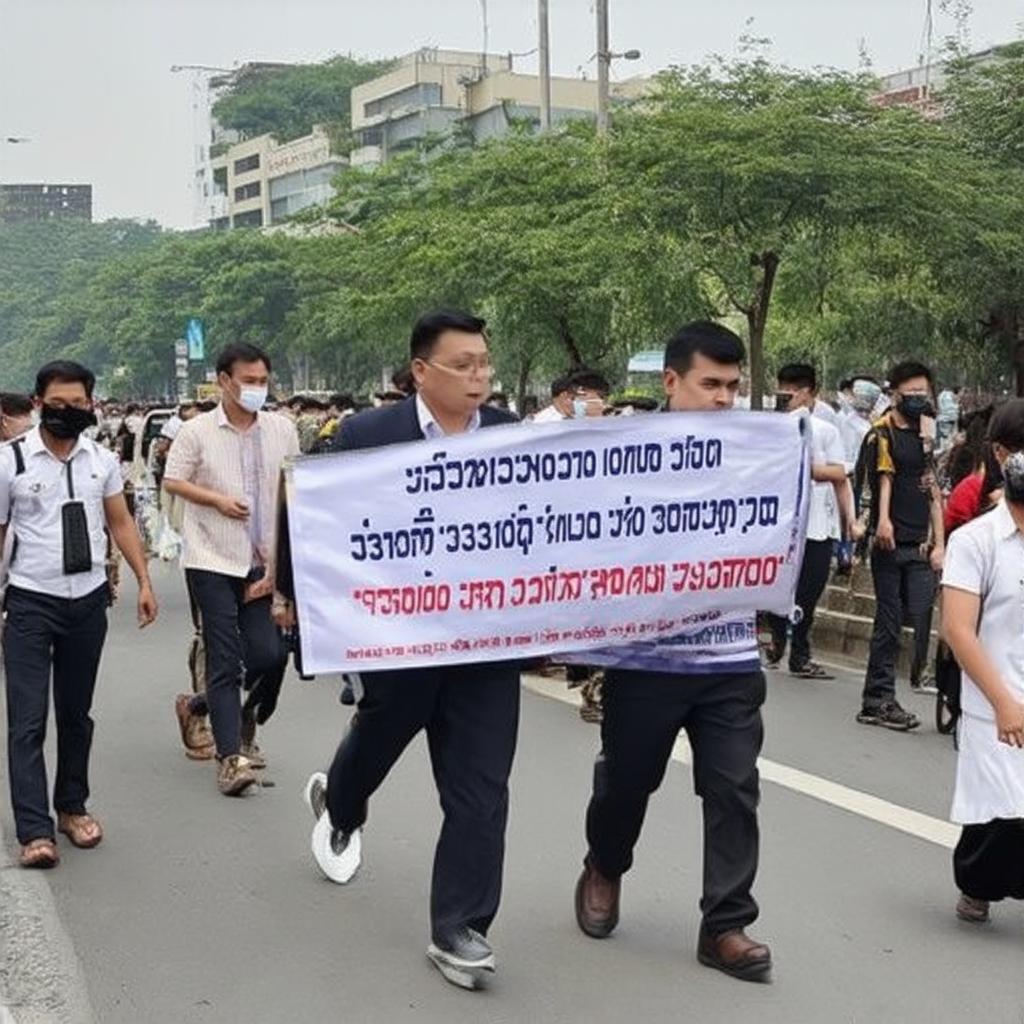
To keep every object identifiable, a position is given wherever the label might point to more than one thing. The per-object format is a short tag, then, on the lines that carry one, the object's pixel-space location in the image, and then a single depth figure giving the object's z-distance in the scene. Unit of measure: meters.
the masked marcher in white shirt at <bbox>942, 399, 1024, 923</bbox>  4.73
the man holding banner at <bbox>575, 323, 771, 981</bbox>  4.47
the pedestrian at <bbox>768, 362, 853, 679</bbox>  9.43
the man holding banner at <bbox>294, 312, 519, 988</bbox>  4.44
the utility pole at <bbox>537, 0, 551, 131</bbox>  28.50
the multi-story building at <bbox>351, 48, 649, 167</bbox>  74.12
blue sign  58.23
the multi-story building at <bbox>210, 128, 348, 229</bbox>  97.44
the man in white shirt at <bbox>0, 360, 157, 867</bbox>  5.72
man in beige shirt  6.59
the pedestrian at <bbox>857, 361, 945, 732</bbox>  8.29
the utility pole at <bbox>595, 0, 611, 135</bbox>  22.72
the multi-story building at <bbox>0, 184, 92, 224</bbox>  181.62
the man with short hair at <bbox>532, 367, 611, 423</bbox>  9.08
